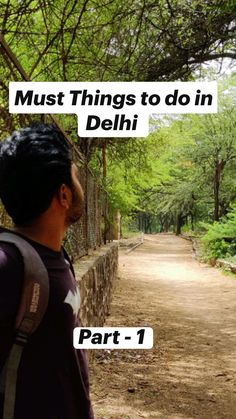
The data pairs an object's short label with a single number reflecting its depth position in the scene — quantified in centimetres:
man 130
